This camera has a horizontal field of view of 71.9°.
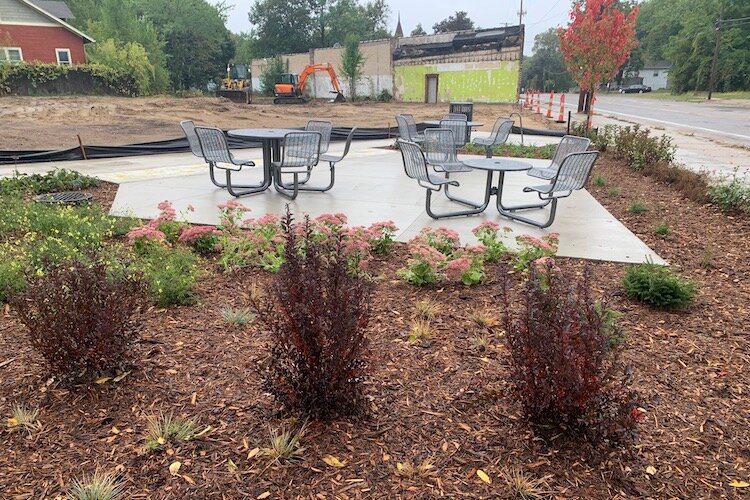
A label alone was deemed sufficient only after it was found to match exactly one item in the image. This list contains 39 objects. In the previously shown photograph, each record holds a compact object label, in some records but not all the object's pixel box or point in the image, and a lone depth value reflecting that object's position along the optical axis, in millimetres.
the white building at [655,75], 78250
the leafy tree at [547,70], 82000
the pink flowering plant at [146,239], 3951
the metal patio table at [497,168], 5977
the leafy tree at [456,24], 72688
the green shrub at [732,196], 5856
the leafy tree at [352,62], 36559
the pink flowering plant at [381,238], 4363
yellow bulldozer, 31962
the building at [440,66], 32406
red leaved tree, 11445
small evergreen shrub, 3408
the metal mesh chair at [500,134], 10807
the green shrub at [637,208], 6109
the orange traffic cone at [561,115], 20109
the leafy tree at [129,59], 31453
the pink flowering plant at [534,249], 3963
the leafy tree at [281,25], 56500
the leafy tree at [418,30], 97169
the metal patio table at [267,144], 7150
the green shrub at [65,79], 25531
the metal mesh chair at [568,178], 5410
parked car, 64125
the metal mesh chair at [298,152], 6754
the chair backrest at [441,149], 7324
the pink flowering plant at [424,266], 3758
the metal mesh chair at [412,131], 10820
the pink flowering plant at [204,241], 4387
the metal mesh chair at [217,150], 6992
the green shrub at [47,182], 6816
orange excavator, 32031
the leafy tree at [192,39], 42969
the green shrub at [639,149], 8461
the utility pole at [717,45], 39744
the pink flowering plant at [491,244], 4301
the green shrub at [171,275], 3404
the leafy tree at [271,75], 42500
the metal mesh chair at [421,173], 5941
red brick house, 28547
